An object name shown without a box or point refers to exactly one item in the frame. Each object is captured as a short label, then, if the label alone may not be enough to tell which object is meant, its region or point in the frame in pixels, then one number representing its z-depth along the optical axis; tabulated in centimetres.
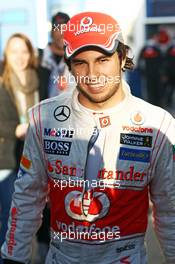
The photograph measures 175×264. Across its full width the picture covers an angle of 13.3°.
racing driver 268
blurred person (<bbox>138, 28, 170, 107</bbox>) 1434
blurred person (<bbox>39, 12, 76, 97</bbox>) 467
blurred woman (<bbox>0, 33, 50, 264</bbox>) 491
